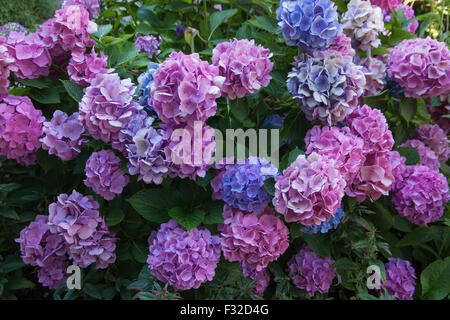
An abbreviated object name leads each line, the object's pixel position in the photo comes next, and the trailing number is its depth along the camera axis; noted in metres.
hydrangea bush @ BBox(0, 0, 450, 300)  1.10
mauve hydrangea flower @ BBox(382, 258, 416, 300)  1.50
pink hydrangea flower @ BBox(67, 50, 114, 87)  1.28
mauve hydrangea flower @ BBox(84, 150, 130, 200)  1.17
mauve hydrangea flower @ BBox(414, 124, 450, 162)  1.70
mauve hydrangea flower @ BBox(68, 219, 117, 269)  1.24
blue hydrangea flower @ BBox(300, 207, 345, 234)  1.23
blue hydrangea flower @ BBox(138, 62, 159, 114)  1.17
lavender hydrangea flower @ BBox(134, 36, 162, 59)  1.71
